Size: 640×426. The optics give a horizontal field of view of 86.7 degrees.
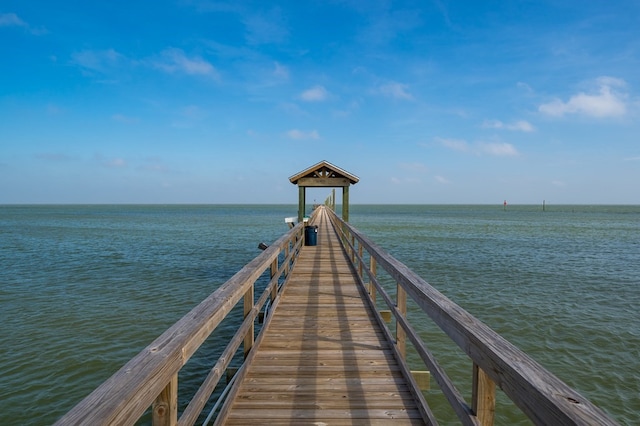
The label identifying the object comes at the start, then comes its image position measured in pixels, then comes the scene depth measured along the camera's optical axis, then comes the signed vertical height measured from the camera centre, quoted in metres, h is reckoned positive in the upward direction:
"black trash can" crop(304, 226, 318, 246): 14.03 -1.15
